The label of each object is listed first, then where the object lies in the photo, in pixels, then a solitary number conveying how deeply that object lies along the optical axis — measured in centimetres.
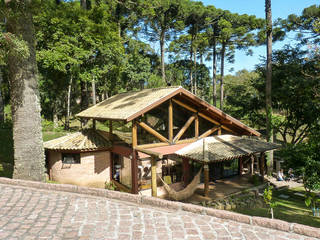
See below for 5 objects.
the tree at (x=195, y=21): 3403
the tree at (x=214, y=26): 3409
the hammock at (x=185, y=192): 1115
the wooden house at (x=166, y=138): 1165
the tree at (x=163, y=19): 3254
